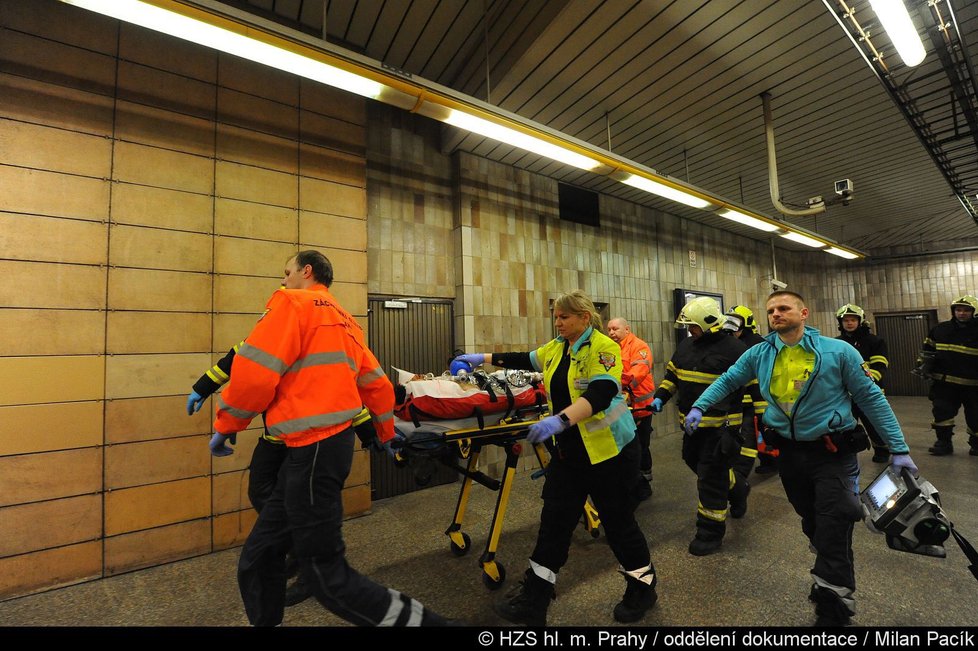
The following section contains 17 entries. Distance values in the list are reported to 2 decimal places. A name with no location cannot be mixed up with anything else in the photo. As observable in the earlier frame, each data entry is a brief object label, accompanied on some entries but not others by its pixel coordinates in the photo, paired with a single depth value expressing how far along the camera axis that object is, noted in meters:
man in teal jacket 1.84
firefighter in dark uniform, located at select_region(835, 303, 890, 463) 4.48
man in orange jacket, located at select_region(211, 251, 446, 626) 1.55
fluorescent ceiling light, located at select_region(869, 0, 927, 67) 2.26
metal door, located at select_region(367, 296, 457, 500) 3.97
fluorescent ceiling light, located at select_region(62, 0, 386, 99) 1.96
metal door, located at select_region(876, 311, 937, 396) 9.58
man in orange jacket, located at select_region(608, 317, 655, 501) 3.64
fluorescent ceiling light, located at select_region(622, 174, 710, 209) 4.12
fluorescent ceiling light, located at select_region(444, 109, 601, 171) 3.02
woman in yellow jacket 1.91
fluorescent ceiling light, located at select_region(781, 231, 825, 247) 6.30
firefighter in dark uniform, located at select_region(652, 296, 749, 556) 2.76
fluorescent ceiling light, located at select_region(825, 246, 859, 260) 7.43
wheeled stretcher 2.17
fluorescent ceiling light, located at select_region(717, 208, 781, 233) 5.13
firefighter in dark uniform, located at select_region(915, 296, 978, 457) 4.68
